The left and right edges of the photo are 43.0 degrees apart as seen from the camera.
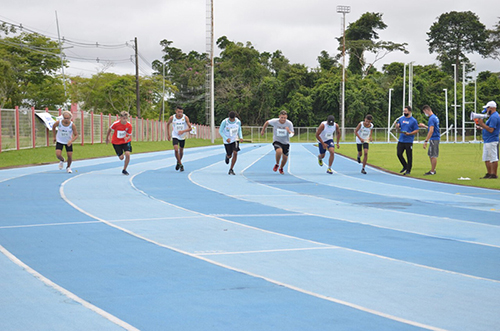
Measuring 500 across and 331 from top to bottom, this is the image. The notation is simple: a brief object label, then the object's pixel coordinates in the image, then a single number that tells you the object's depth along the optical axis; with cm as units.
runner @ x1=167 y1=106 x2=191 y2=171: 1904
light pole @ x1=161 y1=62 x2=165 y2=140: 6334
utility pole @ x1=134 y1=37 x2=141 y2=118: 5562
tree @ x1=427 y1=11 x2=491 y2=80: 9606
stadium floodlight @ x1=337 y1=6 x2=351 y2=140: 6088
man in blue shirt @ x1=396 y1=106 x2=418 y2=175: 1854
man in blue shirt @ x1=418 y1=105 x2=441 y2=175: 1827
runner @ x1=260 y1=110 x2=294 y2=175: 1866
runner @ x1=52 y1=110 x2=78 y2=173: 1814
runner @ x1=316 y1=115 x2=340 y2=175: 1914
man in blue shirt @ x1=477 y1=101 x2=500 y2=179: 1652
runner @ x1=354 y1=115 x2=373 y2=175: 2014
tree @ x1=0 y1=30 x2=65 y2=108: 5425
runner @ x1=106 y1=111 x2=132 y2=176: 1820
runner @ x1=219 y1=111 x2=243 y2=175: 1856
